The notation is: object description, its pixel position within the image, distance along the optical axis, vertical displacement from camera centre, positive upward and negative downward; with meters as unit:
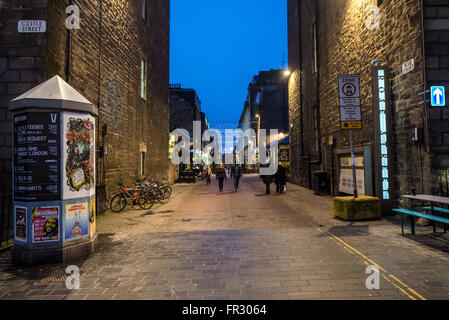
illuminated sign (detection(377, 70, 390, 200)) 8.57 +1.20
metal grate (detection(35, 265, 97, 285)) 3.90 -1.71
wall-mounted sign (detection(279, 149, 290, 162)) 24.66 +1.00
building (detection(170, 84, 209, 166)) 48.41 +10.74
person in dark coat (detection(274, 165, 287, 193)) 15.46 -0.82
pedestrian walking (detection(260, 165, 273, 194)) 15.18 -0.86
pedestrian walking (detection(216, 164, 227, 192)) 17.11 -0.58
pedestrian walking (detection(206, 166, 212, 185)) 23.04 -0.78
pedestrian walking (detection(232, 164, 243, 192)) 17.60 -0.54
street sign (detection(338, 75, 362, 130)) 8.16 +2.04
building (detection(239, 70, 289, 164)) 49.16 +12.65
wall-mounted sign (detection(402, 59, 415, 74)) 7.56 +2.93
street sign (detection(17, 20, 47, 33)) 6.92 +3.86
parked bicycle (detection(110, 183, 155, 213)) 10.03 -1.28
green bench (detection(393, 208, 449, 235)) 5.38 -1.14
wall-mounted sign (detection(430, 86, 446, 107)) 7.00 +1.83
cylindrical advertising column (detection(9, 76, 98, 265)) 4.77 -0.18
